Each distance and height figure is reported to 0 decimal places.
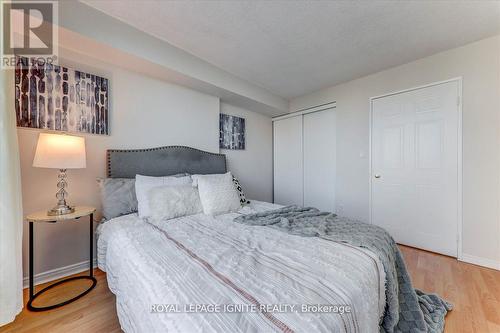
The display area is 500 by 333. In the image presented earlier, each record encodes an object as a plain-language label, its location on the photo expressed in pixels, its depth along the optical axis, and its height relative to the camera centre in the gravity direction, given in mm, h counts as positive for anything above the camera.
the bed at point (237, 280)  689 -491
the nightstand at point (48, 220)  1477 -467
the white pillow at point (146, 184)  1834 -190
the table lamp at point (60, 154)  1522 +85
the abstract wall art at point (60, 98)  1714 +613
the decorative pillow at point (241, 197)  2499 -399
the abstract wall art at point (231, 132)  3329 +562
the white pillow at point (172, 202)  1810 -343
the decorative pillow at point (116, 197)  1900 -304
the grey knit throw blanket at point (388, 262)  1144 -597
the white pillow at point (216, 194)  2061 -307
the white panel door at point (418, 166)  2361 -14
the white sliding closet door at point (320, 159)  3510 +105
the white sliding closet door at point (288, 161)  3975 +80
